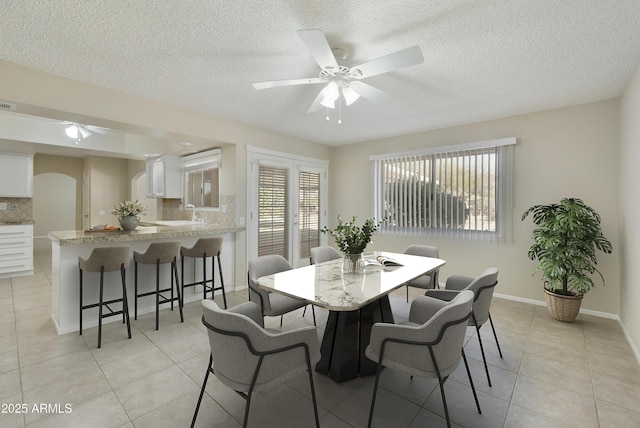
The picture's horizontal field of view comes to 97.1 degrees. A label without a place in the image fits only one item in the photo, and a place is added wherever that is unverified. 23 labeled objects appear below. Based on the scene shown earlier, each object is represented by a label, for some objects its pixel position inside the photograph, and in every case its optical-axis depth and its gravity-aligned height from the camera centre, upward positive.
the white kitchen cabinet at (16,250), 4.81 -0.67
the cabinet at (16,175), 5.21 +0.68
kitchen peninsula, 2.87 -0.68
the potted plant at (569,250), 3.04 -0.41
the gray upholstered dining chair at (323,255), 3.24 -0.51
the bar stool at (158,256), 3.12 -0.50
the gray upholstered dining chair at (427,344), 1.47 -0.73
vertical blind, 3.97 +0.34
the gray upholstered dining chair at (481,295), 2.00 -0.63
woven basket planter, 3.11 -1.04
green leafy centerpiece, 2.45 -0.25
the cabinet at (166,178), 5.48 +0.67
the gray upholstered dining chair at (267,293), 2.43 -0.70
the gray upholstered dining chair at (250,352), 1.36 -0.71
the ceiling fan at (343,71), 1.78 +1.06
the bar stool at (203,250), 3.52 -0.48
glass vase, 2.50 -0.46
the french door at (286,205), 4.62 +0.12
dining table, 1.89 -0.54
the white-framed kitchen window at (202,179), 4.77 +0.59
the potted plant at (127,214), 3.49 -0.03
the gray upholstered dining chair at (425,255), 3.19 -0.53
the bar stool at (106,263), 2.73 -0.50
